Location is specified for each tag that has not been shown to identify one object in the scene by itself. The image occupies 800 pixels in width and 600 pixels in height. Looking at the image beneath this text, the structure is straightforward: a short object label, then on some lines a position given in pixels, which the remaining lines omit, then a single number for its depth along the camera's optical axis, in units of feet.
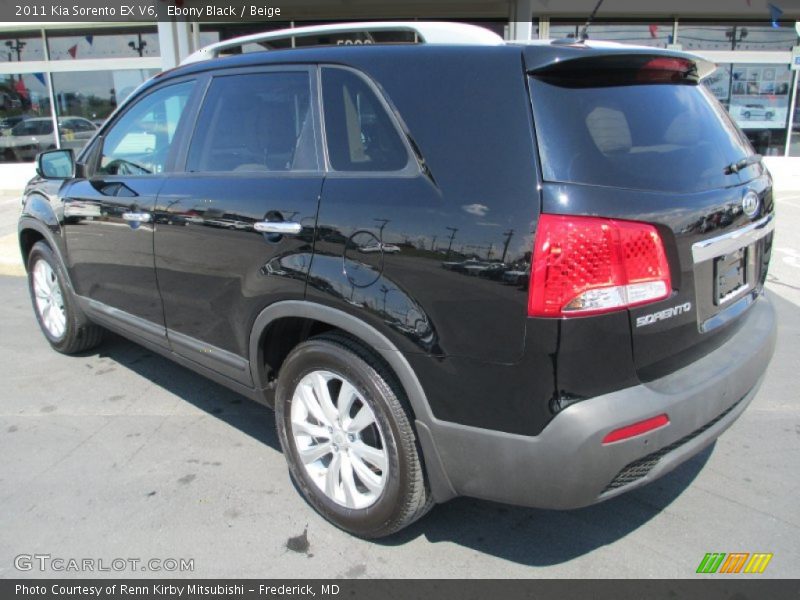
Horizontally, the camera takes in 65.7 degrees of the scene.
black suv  6.24
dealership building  38.17
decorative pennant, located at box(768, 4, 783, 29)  38.14
